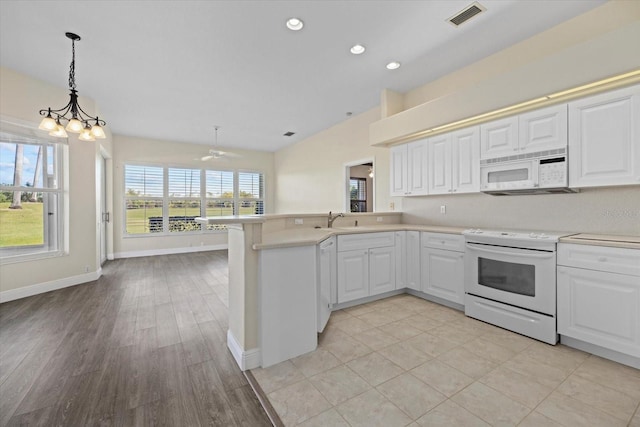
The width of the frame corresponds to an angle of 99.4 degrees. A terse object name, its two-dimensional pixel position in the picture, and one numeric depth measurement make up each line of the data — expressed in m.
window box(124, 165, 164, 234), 6.78
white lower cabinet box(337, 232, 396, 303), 3.12
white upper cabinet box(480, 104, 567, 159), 2.58
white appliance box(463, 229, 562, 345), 2.38
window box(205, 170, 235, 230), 7.86
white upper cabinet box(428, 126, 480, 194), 3.25
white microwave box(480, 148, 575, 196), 2.57
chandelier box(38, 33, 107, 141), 2.77
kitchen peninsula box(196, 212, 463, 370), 2.07
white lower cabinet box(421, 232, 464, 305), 3.09
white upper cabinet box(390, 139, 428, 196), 3.84
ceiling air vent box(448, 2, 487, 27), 2.45
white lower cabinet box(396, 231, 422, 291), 3.53
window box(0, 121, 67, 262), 3.70
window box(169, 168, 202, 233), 7.32
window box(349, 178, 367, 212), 8.65
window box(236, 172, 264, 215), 8.38
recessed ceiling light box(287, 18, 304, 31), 2.63
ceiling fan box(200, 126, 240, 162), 5.86
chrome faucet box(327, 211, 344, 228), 3.69
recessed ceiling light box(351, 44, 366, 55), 3.08
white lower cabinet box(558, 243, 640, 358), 2.01
